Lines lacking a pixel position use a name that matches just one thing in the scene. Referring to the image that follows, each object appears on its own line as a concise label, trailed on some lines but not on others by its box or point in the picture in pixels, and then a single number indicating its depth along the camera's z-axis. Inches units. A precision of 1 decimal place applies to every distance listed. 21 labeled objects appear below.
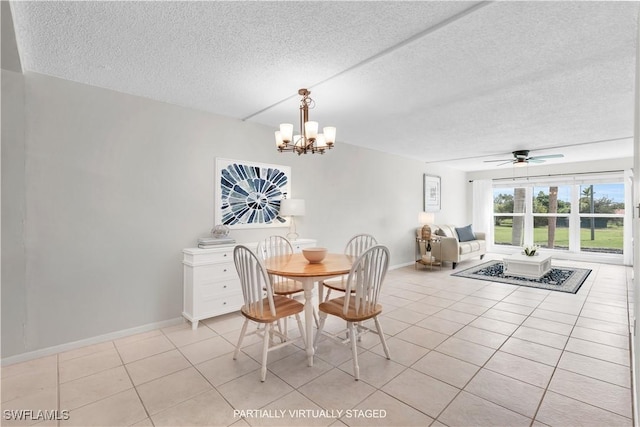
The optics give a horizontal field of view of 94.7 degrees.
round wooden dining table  88.3
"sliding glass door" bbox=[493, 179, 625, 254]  263.1
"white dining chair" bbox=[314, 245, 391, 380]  85.7
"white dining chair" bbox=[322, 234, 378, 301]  115.8
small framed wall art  272.7
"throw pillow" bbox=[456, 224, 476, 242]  270.1
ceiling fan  215.6
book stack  127.7
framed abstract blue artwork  141.6
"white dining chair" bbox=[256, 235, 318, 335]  111.6
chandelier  98.8
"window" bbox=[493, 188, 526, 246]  312.5
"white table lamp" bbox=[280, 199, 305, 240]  150.3
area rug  182.2
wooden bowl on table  104.0
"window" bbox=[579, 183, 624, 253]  259.1
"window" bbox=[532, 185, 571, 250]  285.9
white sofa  238.5
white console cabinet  121.5
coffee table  202.8
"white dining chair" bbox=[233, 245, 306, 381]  84.8
